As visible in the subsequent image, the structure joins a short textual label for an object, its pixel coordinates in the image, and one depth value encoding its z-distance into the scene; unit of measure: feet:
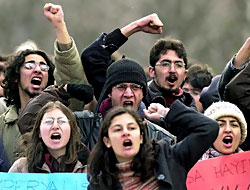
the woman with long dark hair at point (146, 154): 49.26
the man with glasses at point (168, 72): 60.95
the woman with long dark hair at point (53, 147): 53.83
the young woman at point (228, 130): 55.67
